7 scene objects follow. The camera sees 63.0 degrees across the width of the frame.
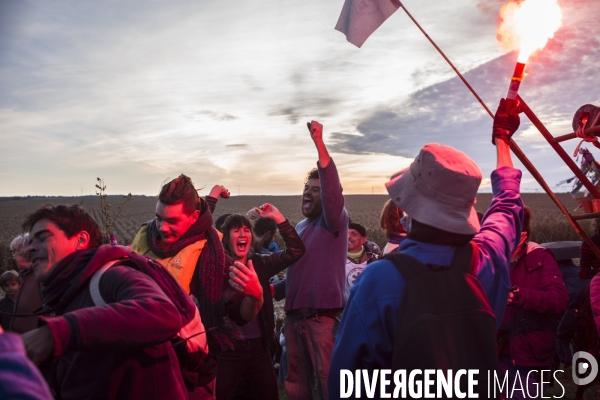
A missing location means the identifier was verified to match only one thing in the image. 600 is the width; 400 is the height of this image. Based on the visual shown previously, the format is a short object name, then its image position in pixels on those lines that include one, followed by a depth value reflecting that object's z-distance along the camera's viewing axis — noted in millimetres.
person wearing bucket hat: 1824
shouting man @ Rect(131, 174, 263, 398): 3273
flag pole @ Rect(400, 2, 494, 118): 3164
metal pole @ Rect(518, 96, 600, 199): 2881
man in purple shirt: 4316
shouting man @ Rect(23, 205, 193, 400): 1671
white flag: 4172
